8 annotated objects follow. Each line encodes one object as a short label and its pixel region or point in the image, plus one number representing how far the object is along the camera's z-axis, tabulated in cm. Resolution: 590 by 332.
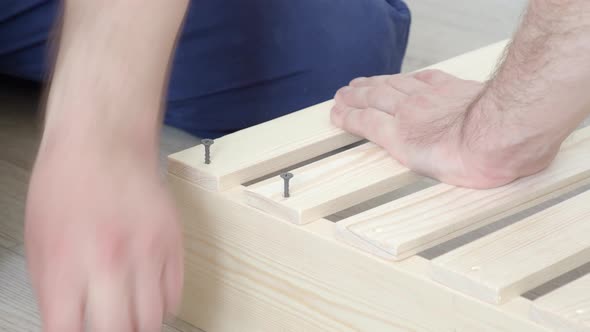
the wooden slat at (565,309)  142
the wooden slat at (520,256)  147
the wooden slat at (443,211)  153
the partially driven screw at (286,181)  161
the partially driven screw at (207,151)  168
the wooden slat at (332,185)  159
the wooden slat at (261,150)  166
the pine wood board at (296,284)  149
